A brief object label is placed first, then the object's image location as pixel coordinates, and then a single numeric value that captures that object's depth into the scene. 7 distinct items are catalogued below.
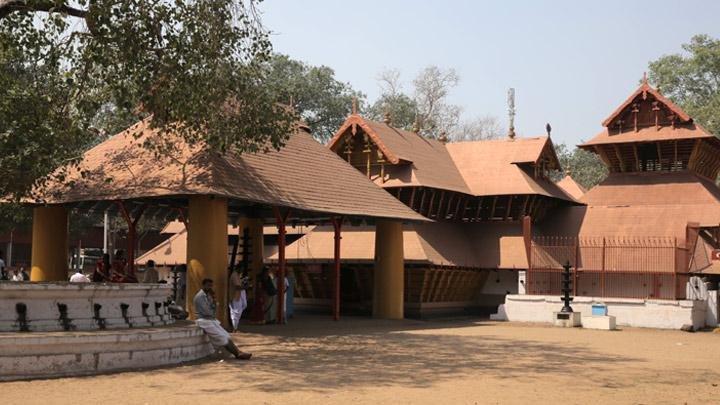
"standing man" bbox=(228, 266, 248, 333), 19.64
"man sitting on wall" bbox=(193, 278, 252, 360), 14.68
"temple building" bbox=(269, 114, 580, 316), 29.33
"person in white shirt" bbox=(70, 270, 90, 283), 17.68
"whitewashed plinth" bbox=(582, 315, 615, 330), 26.09
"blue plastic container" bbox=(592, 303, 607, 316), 27.25
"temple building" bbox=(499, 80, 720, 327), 28.78
